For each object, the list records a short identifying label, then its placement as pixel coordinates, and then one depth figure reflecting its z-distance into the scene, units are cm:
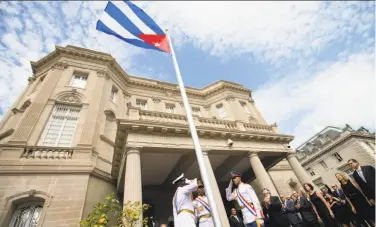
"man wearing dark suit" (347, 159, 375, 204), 465
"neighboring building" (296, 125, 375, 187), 2958
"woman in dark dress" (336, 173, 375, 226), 511
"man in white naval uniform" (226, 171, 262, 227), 459
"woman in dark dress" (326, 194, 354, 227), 579
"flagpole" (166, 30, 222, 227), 340
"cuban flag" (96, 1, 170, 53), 645
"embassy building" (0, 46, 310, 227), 828
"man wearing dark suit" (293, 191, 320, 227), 609
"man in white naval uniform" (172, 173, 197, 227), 402
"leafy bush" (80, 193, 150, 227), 530
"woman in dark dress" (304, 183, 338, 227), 615
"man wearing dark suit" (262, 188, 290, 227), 595
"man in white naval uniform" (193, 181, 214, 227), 455
